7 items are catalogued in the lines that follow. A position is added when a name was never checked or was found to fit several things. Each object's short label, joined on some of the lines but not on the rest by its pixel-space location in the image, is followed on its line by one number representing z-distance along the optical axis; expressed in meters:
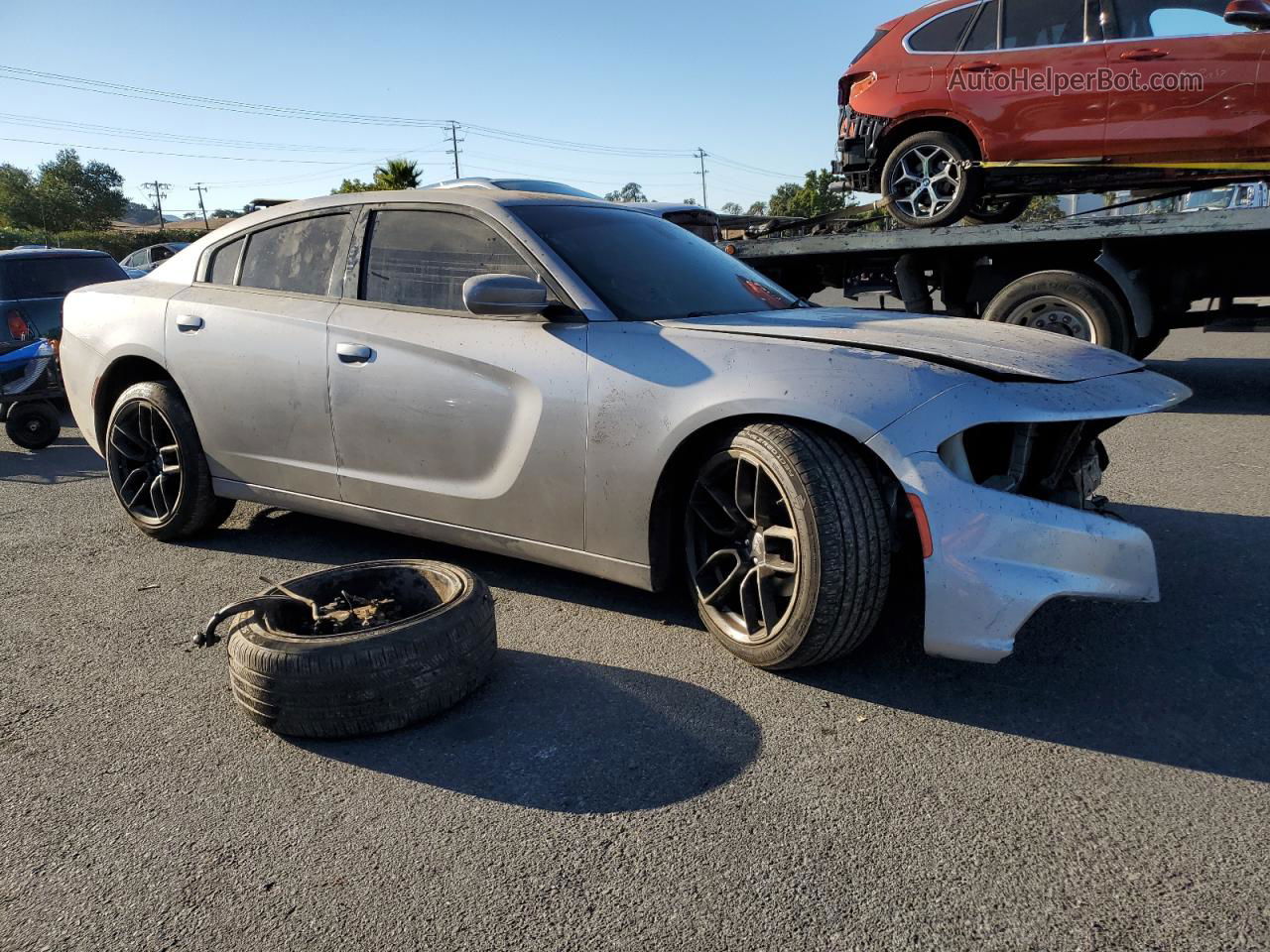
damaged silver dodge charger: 2.68
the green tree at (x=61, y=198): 73.94
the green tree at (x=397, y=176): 36.84
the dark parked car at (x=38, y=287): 8.73
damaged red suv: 6.88
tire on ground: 2.61
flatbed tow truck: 6.70
